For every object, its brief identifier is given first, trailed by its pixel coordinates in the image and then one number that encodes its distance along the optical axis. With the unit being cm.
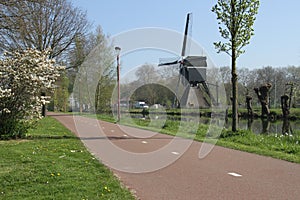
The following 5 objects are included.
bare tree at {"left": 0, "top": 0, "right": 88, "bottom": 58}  2834
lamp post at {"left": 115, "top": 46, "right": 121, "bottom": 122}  2275
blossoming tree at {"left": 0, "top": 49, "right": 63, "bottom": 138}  1211
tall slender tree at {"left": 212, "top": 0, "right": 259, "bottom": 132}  1484
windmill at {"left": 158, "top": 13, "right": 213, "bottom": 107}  4431
